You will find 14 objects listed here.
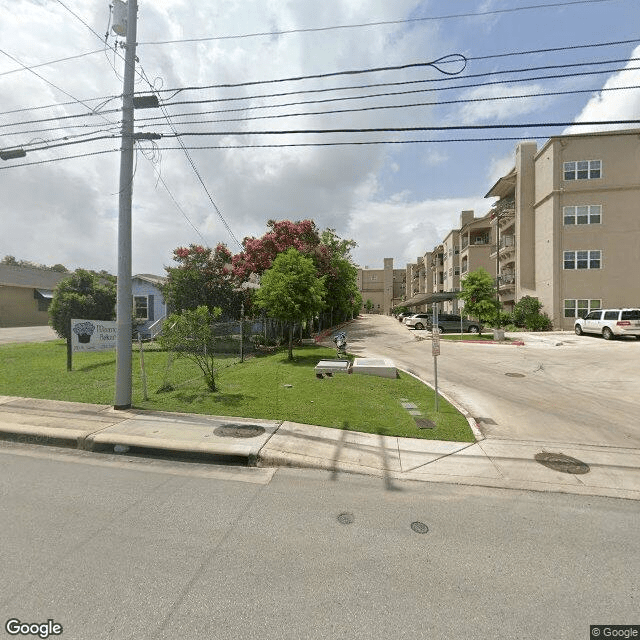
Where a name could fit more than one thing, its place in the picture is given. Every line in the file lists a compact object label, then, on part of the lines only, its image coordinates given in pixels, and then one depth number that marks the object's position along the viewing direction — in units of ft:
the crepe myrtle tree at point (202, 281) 59.72
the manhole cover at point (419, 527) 10.87
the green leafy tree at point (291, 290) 44.34
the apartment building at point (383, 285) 318.24
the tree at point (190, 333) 25.82
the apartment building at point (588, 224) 80.33
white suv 61.00
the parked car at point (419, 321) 98.43
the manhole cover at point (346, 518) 11.28
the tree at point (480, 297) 73.46
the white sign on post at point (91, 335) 25.94
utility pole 23.30
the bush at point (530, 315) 83.92
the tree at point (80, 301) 57.15
